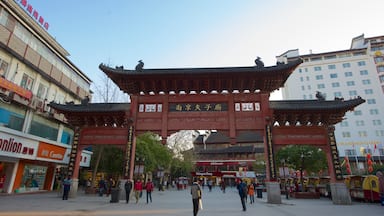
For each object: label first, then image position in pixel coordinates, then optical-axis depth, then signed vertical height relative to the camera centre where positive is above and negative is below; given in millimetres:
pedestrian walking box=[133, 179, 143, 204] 13648 -774
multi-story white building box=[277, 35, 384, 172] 47062 +20760
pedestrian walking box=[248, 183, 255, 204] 14647 -991
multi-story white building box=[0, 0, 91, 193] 16109 +5372
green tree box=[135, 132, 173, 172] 25406 +2710
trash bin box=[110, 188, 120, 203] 13422 -1174
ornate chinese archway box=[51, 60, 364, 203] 13508 +3837
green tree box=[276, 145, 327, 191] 23047 +1970
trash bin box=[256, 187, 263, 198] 18561 -1246
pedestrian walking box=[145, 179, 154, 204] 14323 -734
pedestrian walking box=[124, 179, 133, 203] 13055 -746
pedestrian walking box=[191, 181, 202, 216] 8367 -685
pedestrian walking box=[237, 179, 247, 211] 10723 -644
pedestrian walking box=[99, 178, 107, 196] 18050 -1000
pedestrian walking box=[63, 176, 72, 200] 14109 -743
